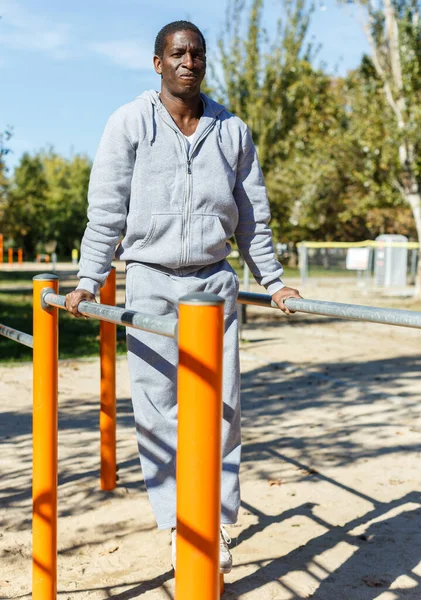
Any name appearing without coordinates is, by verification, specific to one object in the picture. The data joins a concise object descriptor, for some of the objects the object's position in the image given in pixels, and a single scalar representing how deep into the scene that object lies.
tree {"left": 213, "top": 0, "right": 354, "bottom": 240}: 17.81
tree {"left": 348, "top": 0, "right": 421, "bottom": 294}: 17.02
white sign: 23.33
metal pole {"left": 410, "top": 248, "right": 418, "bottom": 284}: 25.15
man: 2.51
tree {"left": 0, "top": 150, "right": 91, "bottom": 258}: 48.69
